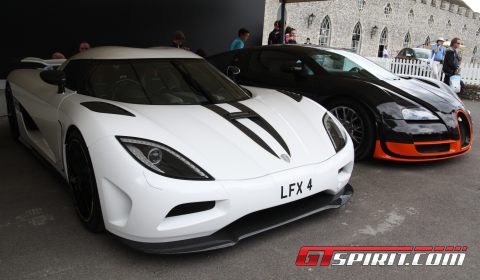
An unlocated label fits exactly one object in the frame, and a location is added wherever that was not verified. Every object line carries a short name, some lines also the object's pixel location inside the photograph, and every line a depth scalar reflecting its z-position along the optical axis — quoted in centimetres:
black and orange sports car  375
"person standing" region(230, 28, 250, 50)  773
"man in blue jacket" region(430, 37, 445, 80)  1079
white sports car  196
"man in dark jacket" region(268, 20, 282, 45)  935
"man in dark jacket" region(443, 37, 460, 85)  899
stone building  2409
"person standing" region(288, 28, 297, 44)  959
